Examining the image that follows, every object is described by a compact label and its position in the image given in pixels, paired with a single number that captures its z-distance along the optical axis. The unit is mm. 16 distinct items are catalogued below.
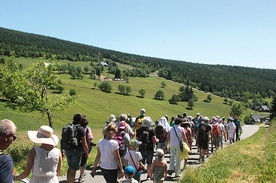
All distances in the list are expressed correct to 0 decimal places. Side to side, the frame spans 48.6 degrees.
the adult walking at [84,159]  9462
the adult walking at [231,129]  21922
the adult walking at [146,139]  9398
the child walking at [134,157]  7656
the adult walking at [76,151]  8070
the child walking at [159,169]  8102
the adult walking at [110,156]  6777
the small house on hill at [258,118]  118519
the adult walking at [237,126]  22034
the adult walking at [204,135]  13445
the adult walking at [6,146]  3785
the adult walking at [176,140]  10703
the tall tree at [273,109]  70500
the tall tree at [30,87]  17141
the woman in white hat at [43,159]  5141
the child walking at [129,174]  6254
